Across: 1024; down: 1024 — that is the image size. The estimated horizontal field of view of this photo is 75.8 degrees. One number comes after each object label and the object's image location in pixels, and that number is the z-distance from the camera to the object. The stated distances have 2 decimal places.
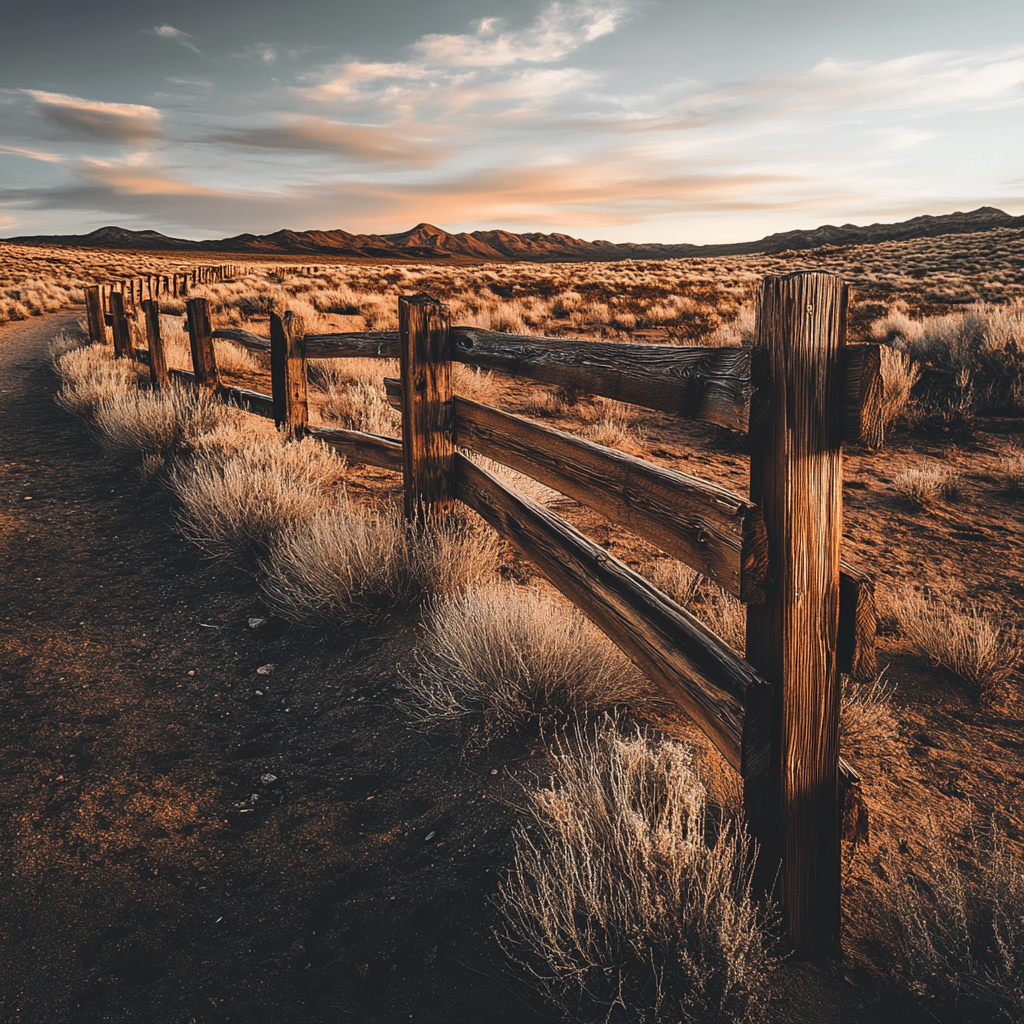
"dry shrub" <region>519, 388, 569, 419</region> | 9.12
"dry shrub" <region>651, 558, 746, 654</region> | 3.46
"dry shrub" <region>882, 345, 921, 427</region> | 8.09
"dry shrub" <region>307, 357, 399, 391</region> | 10.26
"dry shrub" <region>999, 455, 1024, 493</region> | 6.14
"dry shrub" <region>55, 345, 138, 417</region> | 8.39
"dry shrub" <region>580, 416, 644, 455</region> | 7.39
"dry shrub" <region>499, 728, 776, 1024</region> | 1.64
